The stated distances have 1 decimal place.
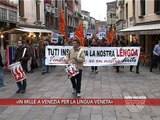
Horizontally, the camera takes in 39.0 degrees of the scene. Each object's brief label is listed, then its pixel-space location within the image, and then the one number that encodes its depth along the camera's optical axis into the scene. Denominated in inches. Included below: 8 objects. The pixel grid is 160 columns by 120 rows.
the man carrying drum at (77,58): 247.7
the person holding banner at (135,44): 424.7
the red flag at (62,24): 562.4
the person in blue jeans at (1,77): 311.9
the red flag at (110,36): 604.4
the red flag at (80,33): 520.6
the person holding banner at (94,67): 418.3
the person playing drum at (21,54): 283.3
